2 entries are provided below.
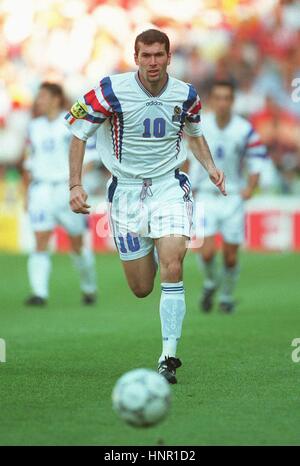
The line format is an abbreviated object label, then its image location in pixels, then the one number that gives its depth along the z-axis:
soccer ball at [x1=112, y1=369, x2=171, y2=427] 10.47
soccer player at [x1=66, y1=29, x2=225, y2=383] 14.44
